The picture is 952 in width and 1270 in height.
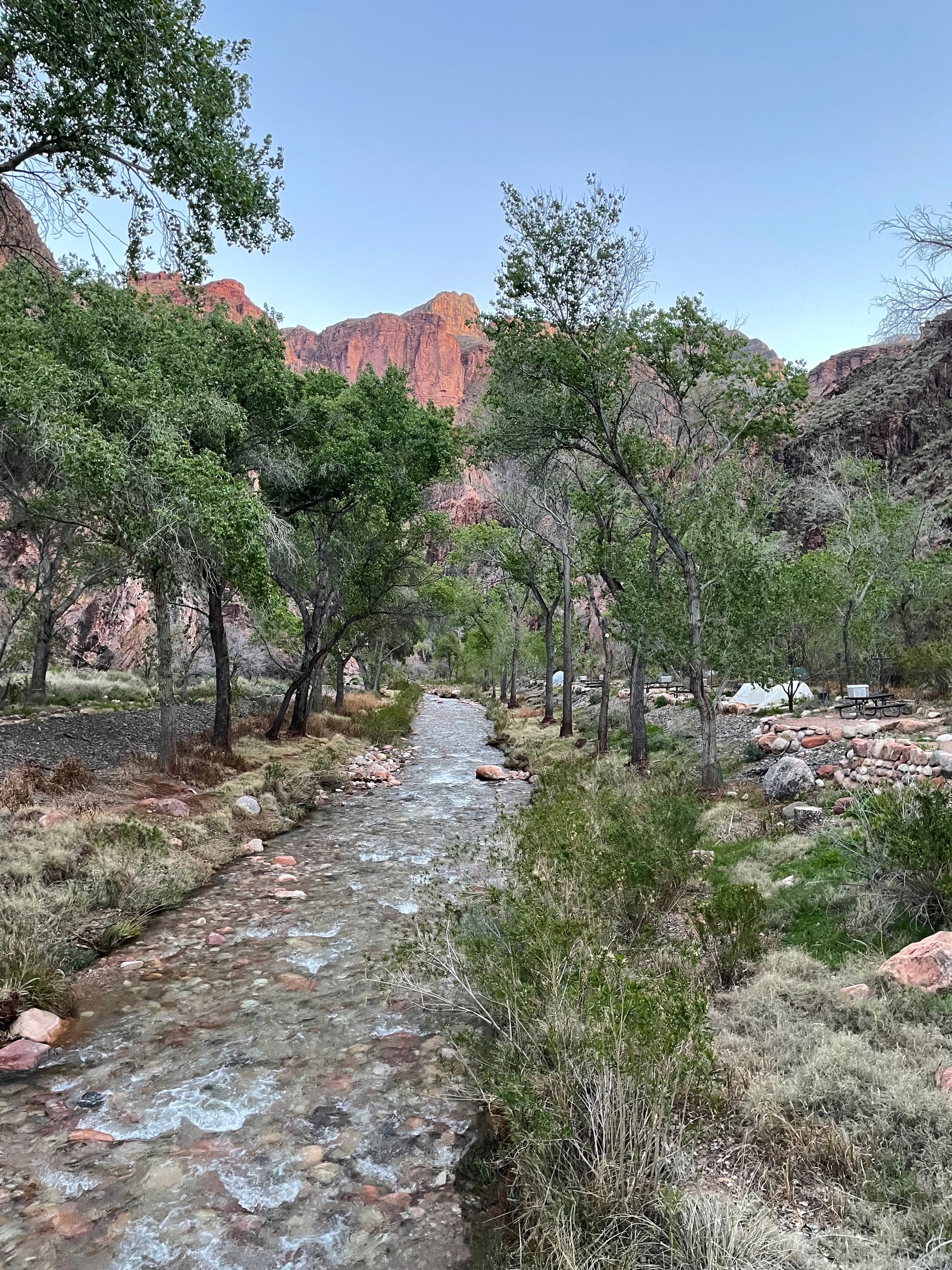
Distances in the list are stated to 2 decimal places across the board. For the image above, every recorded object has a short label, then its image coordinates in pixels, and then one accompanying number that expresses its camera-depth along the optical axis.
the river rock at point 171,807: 10.51
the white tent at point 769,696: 23.47
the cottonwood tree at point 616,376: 12.17
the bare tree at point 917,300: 7.73
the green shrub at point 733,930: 5.72
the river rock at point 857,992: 4.85
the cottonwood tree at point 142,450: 9.20
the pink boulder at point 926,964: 4.82
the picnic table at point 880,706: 16.86
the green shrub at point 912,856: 5.83
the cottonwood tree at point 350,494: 15.81
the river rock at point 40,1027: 5.16
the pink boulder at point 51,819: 8.58
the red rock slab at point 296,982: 6.23
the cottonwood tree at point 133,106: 6.33
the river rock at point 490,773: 18.34
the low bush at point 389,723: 24.09
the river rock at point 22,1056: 4.87
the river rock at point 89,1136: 4.11
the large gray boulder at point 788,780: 10.96
